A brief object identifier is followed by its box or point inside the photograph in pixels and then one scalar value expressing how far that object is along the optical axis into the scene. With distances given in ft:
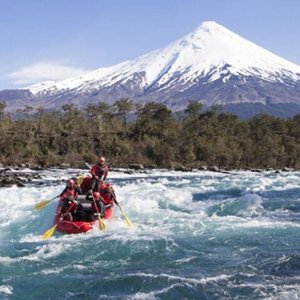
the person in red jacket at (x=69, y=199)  48.75
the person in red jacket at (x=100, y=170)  56.85
